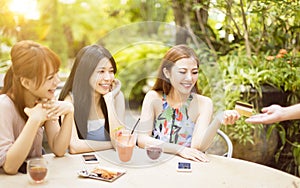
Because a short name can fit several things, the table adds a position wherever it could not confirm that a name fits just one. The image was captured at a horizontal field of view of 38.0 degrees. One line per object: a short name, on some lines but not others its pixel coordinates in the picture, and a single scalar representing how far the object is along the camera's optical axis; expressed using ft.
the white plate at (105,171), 5.10
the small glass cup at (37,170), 4.86
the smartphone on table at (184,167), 5.46
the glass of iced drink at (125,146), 5.79
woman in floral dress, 6.18
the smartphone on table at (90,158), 5.75
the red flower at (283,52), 8.88
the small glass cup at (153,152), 5.73
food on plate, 5.15
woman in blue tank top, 6.17
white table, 4.99
